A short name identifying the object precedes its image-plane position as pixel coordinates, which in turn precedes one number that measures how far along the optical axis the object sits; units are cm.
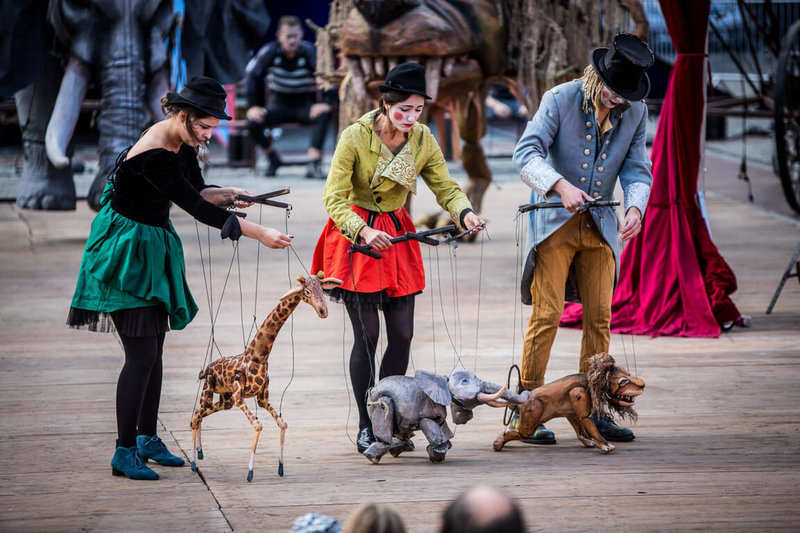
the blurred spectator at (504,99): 3213
